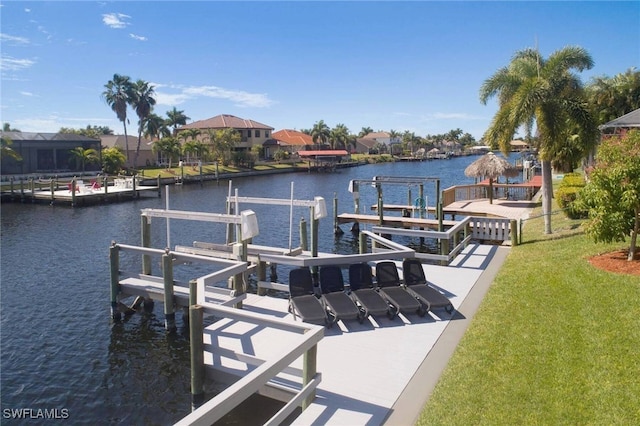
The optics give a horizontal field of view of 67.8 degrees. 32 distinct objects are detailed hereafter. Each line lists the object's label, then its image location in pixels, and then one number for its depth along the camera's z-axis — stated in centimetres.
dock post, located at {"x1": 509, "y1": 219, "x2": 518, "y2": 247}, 1789
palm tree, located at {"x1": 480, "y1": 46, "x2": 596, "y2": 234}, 1742
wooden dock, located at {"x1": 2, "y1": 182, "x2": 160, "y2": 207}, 4415
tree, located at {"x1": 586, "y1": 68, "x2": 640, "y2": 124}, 4444
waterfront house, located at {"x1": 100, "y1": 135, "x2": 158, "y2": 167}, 8106
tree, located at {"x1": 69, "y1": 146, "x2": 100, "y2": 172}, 6269
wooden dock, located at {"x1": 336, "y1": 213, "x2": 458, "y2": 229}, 2411
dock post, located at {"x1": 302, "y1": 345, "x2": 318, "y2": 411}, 710
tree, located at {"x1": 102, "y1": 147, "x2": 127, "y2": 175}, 6662
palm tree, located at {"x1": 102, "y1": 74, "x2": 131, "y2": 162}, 7556
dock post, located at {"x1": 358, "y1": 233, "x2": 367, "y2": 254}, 1584
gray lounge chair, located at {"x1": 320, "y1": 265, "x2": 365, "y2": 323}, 1021
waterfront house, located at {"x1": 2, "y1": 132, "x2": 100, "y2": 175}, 5943
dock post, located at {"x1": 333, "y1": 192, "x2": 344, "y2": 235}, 2819
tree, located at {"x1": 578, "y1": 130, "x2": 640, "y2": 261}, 1189
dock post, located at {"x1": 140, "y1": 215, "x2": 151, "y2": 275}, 1608
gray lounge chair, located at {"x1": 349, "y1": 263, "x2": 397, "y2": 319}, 1048
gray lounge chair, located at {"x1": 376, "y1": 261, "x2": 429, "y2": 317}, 1062
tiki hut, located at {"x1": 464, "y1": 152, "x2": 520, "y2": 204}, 2908
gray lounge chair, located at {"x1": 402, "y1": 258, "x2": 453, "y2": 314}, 1076
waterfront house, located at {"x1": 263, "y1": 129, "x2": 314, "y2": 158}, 10391
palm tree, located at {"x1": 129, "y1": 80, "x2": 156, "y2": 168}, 7744
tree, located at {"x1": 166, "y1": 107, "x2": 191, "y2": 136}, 10056
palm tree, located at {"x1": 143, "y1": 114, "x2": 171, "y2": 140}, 7975
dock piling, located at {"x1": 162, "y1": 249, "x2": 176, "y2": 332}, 1208
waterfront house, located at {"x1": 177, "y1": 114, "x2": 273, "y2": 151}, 9372
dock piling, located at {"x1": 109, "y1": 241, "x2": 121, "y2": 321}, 1368
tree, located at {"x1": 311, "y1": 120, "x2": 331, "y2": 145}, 12181
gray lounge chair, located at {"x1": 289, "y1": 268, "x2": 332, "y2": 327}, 1002
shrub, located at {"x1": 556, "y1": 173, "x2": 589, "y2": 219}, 1986
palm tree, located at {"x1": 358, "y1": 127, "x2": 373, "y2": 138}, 18900
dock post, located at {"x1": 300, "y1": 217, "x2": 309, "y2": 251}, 1777
